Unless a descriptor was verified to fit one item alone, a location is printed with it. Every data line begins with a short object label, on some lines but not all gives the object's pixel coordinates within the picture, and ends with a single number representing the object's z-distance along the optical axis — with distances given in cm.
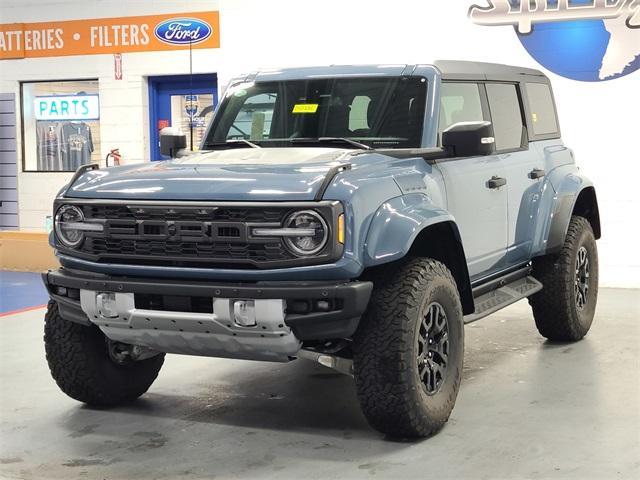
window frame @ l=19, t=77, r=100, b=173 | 1222
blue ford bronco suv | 403
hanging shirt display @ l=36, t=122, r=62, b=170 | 1235
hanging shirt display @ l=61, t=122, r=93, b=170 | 1209
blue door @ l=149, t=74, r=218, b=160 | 1145
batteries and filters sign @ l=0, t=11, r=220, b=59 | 1099
